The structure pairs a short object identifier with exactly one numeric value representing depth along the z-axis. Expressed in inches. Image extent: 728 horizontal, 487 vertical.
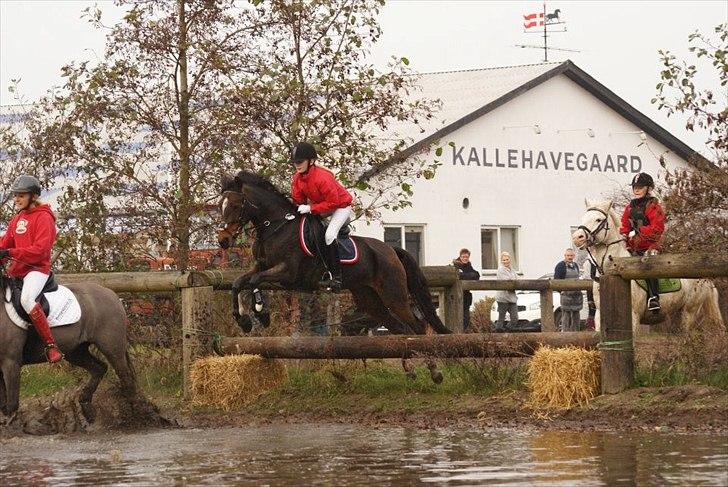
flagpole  1844.2
